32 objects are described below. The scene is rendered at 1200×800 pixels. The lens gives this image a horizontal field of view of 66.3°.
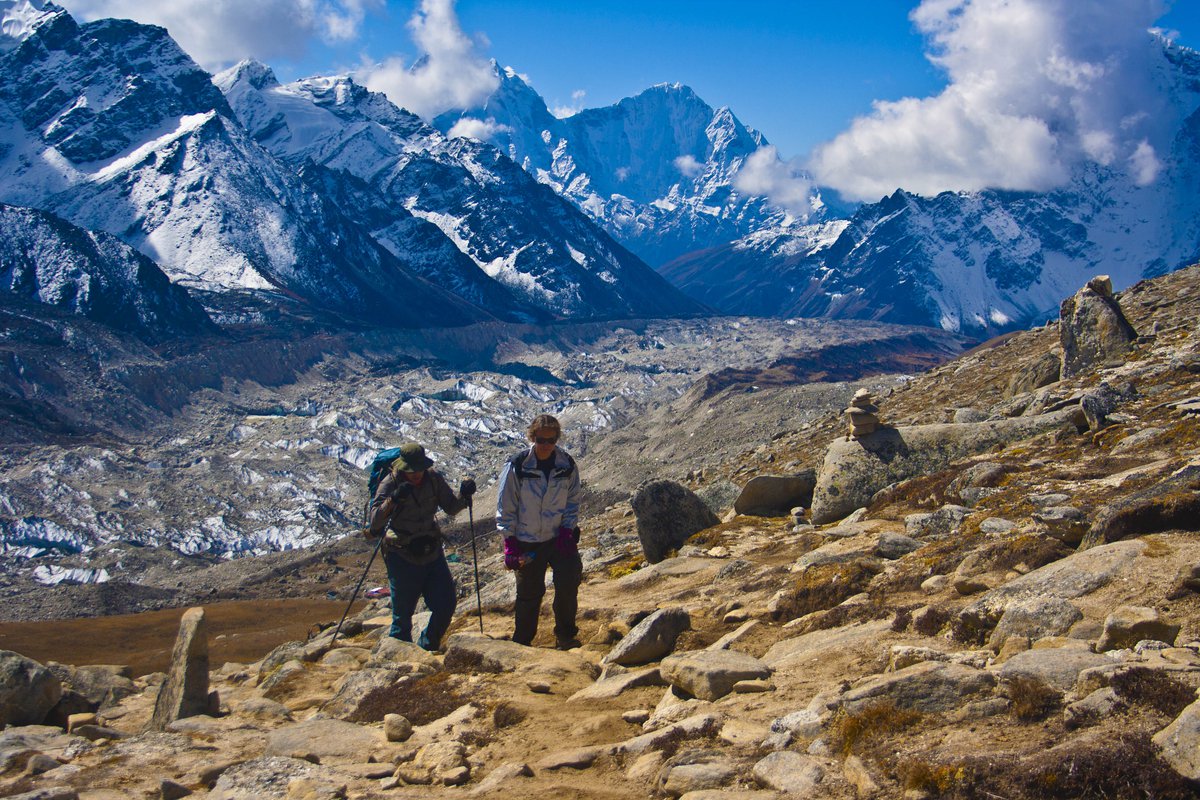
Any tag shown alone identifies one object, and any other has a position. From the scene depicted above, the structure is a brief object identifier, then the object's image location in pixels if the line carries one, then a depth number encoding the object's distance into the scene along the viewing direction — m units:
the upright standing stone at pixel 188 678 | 11.01
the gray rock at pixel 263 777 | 7.68
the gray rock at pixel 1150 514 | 8.46
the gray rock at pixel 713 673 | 8.08
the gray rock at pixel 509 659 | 10.40
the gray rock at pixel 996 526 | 10.75
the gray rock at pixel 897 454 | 17.00
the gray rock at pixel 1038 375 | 26.27
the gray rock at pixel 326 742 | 8.69
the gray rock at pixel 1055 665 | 6.06
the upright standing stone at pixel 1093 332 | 24.55
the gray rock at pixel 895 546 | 11.87
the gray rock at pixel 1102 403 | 15.85
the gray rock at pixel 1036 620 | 7.26
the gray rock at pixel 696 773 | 6.20
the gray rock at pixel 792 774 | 5.74
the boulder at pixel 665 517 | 18.30
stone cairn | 18.27
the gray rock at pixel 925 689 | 6.34
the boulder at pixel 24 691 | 11.13
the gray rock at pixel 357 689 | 10.44
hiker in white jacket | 11.43
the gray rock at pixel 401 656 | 11.39
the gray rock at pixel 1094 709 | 5.52
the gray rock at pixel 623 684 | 9.07
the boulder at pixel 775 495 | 19.53
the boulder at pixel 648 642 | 10.12
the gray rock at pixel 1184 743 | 4.78
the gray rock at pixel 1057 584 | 7.79
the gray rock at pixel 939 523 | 12.36
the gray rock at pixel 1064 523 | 9.55
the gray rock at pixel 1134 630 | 6.46
